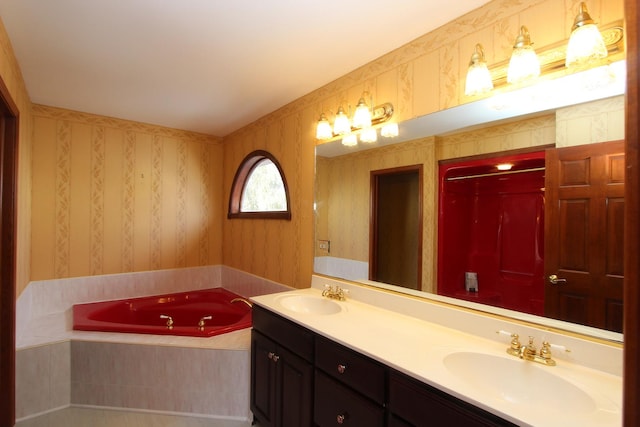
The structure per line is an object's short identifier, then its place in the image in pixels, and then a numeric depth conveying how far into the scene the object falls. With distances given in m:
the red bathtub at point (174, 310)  2.78
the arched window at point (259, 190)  2.84
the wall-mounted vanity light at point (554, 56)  1.05
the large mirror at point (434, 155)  1.15
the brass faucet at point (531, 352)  1.10
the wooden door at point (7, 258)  1.89
